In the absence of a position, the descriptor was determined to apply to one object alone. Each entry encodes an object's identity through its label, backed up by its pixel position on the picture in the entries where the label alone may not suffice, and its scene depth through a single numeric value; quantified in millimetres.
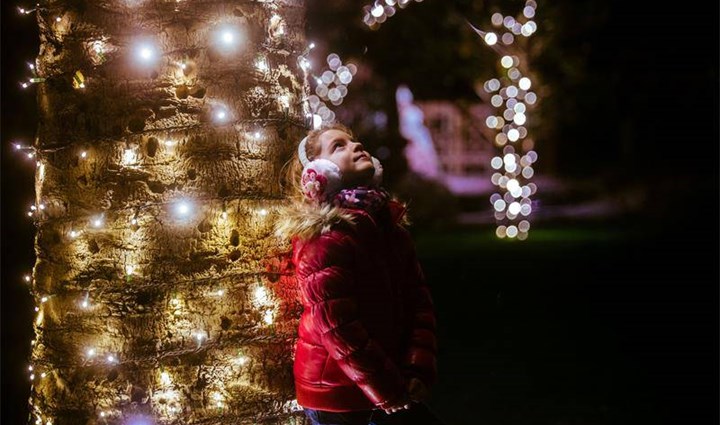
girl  2922
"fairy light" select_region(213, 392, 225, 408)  3324
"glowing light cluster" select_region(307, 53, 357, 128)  17906
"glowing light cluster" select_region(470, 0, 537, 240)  16969
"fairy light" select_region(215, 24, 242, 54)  3373
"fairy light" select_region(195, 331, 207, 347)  3295
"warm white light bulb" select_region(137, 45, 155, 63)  3285
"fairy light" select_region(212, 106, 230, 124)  3350
